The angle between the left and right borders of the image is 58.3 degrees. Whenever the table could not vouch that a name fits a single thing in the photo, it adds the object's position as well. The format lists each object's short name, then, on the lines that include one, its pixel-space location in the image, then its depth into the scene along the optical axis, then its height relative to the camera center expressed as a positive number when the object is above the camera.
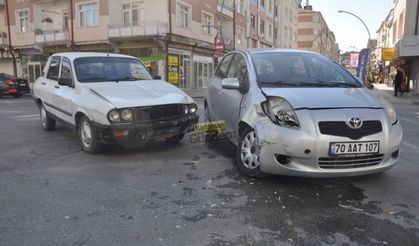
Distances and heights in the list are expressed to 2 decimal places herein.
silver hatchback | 3.94 -0.60
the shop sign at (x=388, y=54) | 27.44 +1.08
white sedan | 5.52 -0.51
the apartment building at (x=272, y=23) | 41.86 +5.97
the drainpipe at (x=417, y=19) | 24.30 +3.20
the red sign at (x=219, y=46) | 25.68 +1.56
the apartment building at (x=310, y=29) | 77.94 +8.30
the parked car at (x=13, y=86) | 21.27 -0.94
